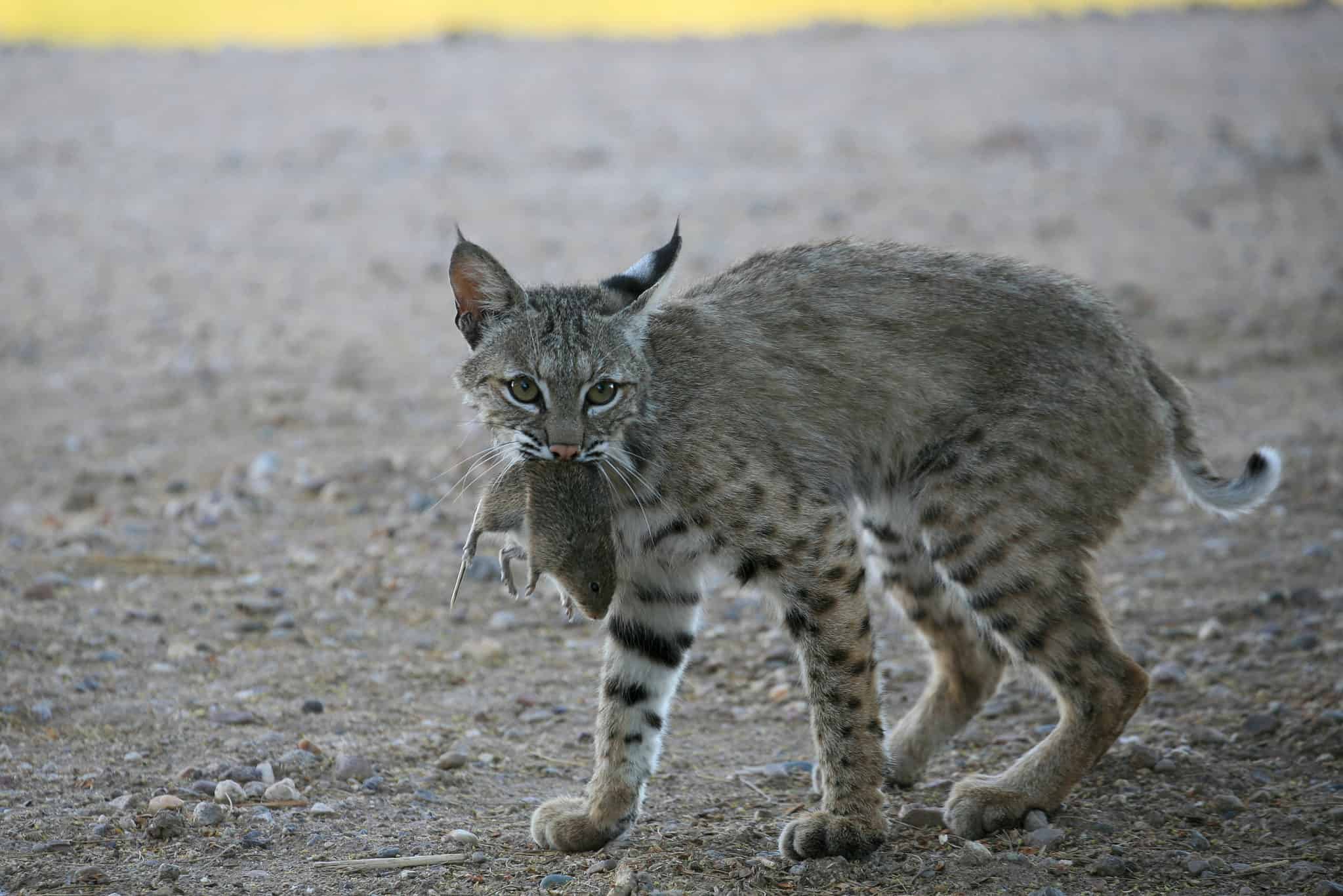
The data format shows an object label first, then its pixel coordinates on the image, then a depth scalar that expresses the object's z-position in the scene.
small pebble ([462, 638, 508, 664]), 11.80
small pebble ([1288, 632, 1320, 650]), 11.16
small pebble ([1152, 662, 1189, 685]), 10.96
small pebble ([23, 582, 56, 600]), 11.96
